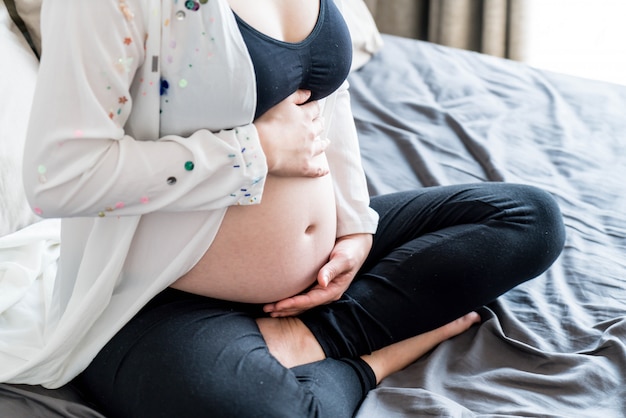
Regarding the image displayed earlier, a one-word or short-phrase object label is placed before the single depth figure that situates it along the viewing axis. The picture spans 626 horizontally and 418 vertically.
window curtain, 2.68
